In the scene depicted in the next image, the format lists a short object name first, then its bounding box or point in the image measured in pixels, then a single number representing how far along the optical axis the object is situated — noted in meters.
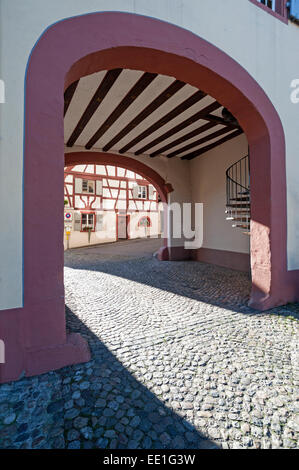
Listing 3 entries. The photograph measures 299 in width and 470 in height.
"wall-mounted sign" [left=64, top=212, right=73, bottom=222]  12.75
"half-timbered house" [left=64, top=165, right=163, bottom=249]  13.91
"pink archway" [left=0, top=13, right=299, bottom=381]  1.89
